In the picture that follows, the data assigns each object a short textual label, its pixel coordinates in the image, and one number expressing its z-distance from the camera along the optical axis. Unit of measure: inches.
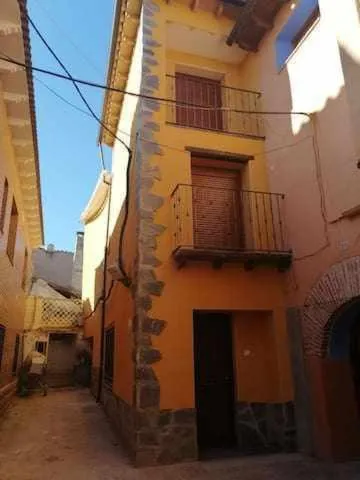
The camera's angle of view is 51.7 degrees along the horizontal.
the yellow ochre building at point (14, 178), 225.8
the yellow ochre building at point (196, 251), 223.3
